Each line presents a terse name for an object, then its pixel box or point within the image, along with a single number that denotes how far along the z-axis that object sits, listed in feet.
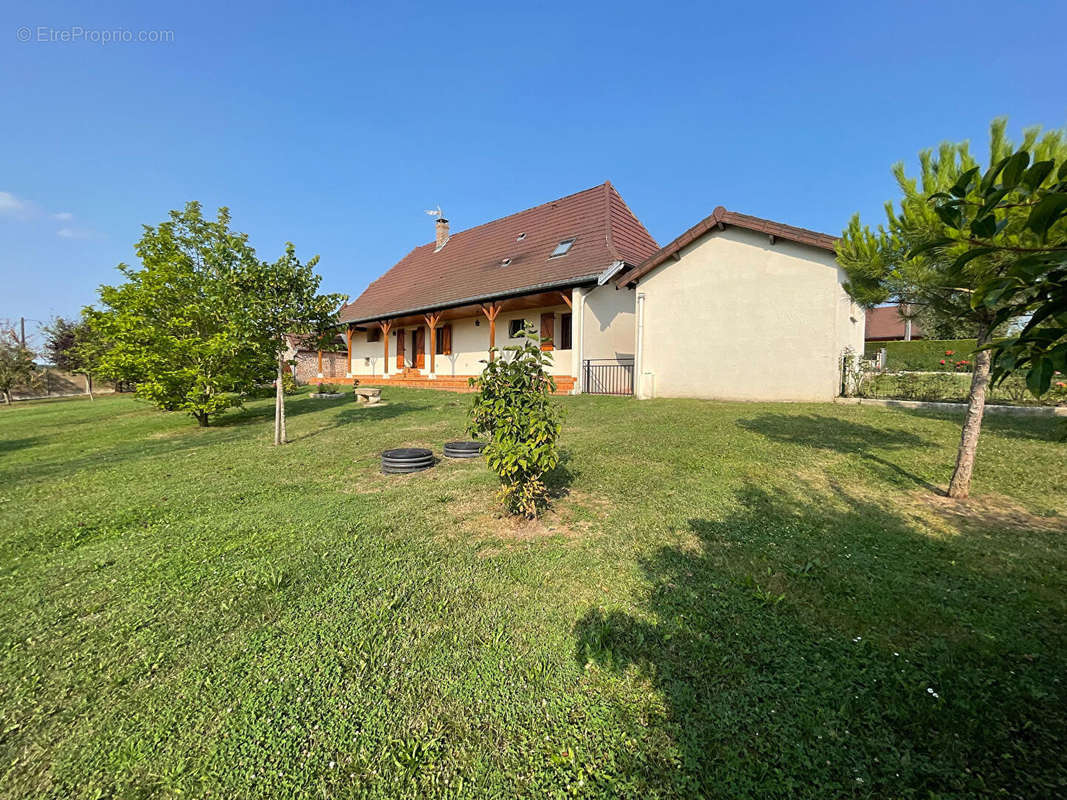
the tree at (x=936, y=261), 12.89
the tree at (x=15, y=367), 76.18
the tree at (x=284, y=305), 24.34
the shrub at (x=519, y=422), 12.51
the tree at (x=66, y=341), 85.97
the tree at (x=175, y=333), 32.50
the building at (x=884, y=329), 103.04
